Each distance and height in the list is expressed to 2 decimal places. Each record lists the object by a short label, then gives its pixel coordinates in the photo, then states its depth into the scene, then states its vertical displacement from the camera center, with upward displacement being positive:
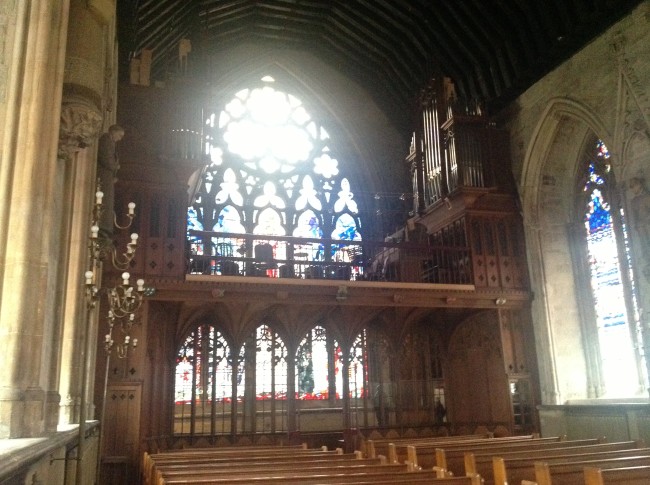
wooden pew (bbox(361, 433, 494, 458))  8.62 -0.64
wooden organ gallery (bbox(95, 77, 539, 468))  11.56 +1.70
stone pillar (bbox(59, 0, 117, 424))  5.75 +2.56
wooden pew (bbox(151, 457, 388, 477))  5.70 -0.59
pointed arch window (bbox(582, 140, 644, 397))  11.38 +2.01
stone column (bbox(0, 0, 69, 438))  4.23 +1.41
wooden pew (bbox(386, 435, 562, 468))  7.38 -0.61
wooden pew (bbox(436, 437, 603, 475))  7.20 -0.60
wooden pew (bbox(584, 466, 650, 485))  4.52 -0.59
